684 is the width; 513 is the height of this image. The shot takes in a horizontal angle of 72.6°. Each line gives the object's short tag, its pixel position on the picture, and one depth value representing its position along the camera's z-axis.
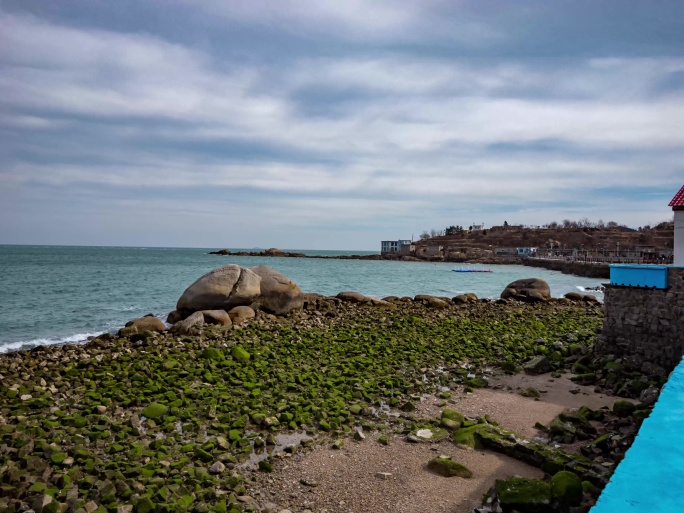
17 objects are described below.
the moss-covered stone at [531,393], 9.99
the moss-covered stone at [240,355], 12.02
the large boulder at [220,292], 18.34
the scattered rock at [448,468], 6.50
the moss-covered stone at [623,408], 8.34
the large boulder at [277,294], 19.48
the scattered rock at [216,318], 16.50
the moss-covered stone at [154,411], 8.30
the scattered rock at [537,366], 11.71
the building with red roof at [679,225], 14.25
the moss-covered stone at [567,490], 5.28
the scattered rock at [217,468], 6.43
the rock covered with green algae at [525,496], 5.25
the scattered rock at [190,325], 15.14
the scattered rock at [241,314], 17.31
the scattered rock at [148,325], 15.72
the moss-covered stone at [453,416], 8.26
